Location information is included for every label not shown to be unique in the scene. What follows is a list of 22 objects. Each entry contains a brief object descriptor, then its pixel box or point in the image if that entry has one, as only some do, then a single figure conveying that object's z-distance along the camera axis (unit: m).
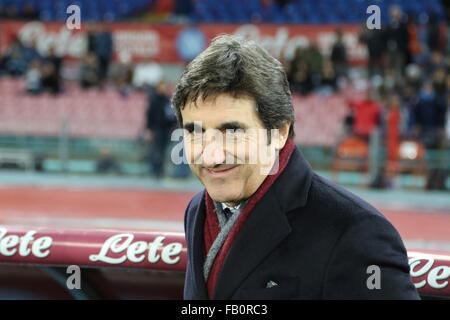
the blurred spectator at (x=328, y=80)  16.48
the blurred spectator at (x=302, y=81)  16.34
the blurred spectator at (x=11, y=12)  21.17
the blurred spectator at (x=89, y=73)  18.03
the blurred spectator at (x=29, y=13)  20.97
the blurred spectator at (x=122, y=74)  18.02
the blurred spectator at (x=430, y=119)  13.30
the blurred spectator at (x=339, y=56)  17.12
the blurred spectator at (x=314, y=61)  16.70
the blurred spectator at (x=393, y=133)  13.26
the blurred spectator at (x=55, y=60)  18.35
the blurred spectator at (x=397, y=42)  16.72
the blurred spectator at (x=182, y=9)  20.55
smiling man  1.97
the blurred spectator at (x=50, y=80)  17.64
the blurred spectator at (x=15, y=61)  18.94
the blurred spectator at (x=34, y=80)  17.83
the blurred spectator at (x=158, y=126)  14.48
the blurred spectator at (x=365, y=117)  13.52
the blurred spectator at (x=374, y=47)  16.83
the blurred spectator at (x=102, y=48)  18.52
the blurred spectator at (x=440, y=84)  14.46
